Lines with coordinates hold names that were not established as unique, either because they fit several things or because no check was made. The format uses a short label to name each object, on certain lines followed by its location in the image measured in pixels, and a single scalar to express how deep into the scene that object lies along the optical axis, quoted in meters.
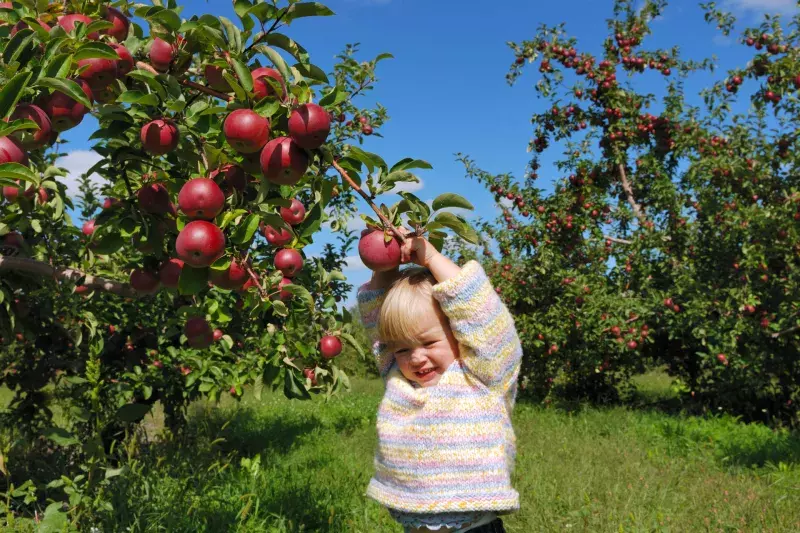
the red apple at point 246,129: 1.23
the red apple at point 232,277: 1.49
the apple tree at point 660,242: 5.83
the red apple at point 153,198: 1.59
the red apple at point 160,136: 1.34
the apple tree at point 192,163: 1.23
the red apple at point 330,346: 1.95
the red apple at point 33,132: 1.16
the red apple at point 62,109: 1.25
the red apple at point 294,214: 1.60
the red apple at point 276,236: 1.72
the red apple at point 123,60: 1.34
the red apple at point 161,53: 1.40
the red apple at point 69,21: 1.34
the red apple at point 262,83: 1.31
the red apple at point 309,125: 1.21
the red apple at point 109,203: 1.63
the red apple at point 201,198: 1.32
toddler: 1.53
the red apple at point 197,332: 2.01
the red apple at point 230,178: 1.45
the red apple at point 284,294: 1.68
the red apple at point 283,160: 1.25
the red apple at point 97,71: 1.26
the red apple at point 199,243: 1.31
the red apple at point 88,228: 2.27
